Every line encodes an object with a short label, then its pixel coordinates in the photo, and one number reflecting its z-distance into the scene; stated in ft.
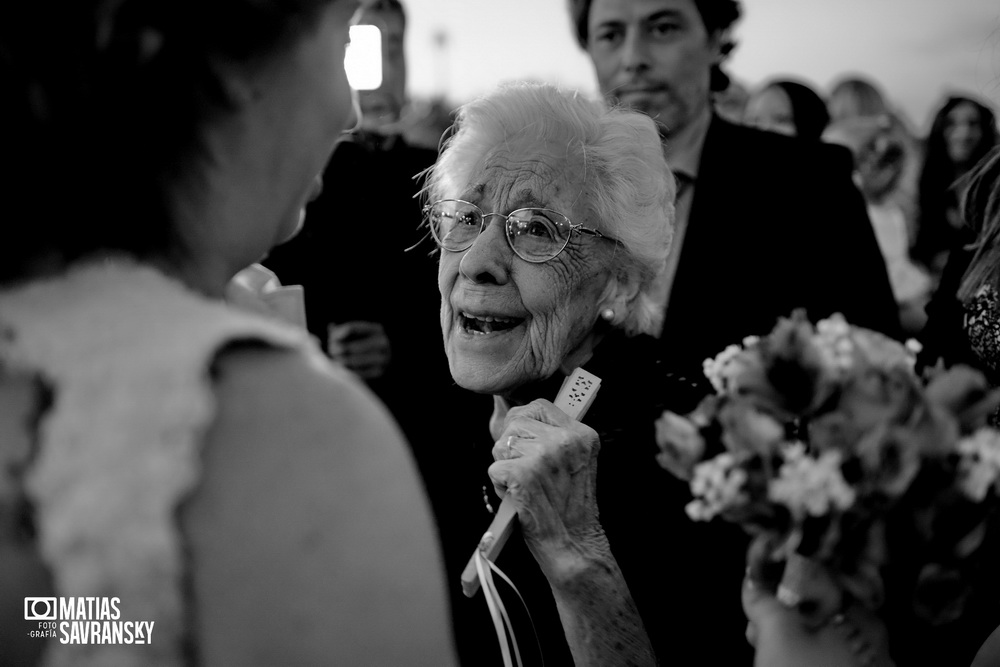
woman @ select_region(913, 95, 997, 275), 16.97
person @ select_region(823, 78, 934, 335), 17.12
